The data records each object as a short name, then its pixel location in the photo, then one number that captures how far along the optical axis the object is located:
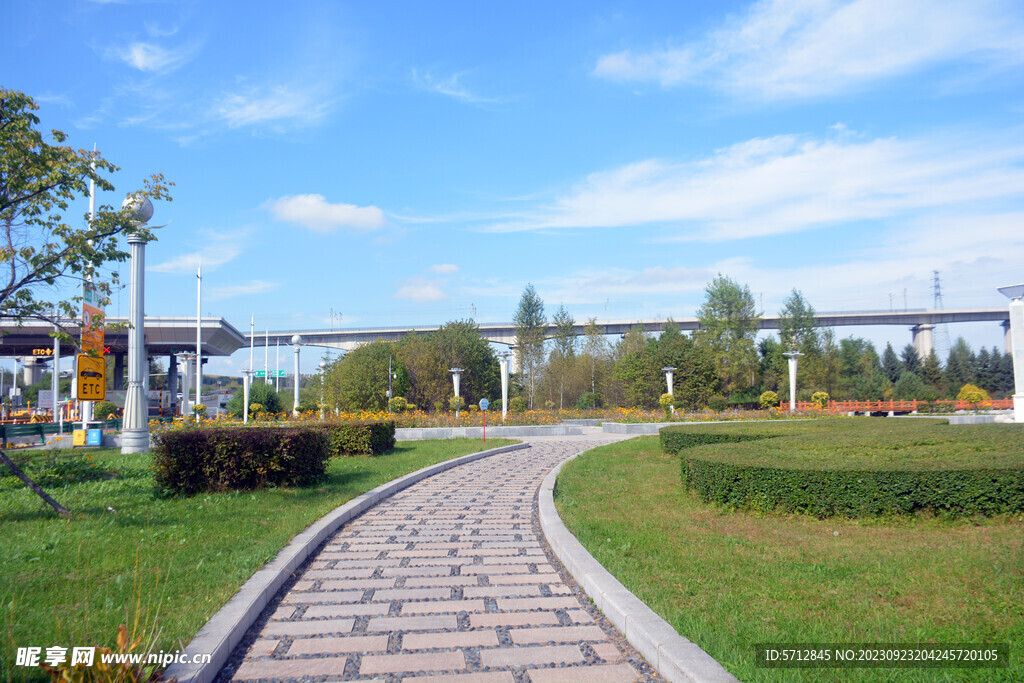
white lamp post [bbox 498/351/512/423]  29.22
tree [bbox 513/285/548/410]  44.81
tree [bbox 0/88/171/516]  7.55
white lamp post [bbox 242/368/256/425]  33.64
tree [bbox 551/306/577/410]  44.75
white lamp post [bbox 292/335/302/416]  36.47
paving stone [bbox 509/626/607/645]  4.26
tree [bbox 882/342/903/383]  63.59
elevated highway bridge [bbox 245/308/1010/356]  62.69
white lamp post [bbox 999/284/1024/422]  17.69
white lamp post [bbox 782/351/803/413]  33.73
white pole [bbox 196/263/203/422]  37.98
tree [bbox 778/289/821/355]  51.72
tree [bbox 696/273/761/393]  50.47
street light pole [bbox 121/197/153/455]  15.73
